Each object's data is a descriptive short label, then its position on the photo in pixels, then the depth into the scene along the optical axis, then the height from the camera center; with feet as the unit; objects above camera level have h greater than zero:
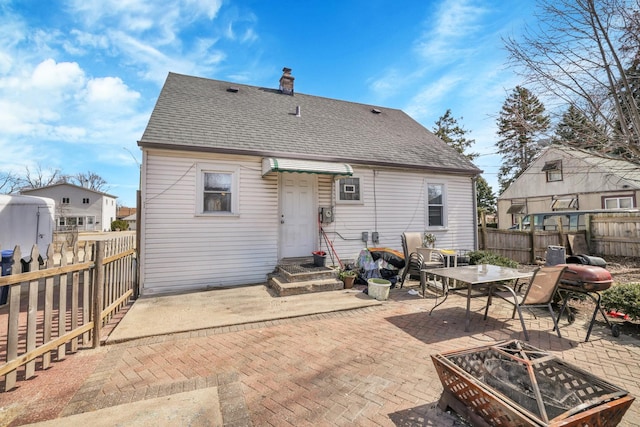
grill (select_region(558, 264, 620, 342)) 12.74 -2.98
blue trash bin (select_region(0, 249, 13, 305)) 18.37 -2.97
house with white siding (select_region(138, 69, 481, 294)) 21.42 +3.57
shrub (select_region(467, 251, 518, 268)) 24.33 -3.58
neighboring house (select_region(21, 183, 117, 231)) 114.73 +9.18
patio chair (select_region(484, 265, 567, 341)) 12.57 -3.26
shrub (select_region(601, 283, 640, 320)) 13.08 -4.04
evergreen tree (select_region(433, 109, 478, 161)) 79.56 +27.00
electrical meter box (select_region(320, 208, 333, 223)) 25.49 +0.83
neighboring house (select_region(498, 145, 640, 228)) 50.78 +6.47
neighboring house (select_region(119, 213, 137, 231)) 153.27 +1.97
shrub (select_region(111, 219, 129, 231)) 125.59 +0.20
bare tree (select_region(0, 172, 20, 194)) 102.83 +17.74
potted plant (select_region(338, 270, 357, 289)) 21.81 -4.54
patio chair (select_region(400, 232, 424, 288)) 21.74 -2.72
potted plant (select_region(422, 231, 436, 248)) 28.60 -1.90
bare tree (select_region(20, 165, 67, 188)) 120.35 +23.69
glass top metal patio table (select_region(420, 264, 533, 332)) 13.69 -2.96
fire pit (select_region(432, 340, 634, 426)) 5.50 -4.10
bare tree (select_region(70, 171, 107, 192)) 162.71 +28.57
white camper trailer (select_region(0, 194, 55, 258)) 27.35 +0.48
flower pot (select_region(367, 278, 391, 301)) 18.71 -4.78
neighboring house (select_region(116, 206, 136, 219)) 186.06 +9.72
